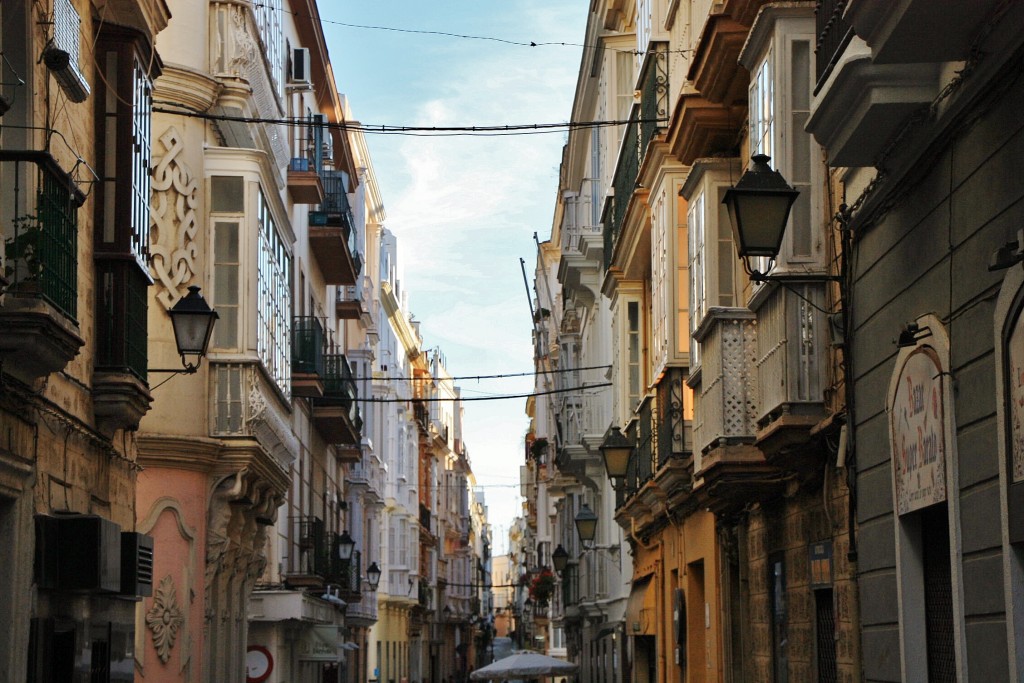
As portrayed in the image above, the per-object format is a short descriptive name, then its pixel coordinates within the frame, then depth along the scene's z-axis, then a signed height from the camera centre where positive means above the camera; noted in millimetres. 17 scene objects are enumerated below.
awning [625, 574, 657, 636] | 23578 +50
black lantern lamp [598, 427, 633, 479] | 21125 +2096
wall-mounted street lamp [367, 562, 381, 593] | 38812 +1073
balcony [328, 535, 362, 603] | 33000 +919
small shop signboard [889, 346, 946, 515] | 8414 +962
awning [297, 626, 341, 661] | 29672 -428
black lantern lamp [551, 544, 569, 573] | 35281 +1270
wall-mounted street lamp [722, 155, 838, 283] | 10195 +2505
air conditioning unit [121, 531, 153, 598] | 12125 +444
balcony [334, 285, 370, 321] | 37781 +7341
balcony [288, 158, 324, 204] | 27000 +7277
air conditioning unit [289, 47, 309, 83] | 28891 +9857
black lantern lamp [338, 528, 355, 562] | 33000 +1493
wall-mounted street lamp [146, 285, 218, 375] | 13570 +2470
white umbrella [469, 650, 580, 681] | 34344 -1084
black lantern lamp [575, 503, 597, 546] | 26875 +1517
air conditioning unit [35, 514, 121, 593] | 10398 +460
